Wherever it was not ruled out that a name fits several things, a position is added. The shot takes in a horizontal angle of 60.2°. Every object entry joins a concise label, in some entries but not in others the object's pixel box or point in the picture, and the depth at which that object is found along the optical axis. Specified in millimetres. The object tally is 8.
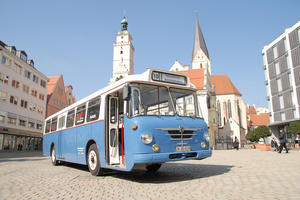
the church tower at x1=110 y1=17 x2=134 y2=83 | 79612
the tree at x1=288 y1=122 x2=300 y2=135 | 33969
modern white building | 42500
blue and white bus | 6484
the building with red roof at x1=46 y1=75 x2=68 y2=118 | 50806
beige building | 35375
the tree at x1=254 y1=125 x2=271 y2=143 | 43031
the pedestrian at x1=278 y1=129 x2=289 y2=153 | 20584
